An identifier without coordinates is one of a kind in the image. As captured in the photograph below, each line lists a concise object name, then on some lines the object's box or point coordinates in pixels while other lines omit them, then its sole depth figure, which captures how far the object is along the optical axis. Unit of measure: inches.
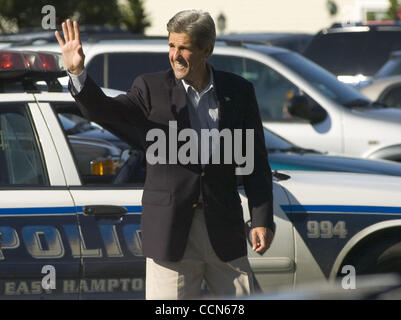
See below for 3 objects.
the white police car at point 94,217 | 422.0
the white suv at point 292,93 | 747.4
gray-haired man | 336.2
